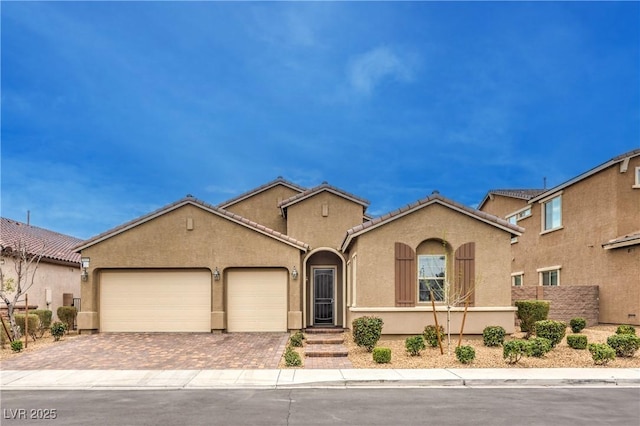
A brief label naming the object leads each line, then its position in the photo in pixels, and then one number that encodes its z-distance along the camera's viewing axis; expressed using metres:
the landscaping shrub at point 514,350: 12.38
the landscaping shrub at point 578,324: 17.19
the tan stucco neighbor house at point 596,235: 19.23
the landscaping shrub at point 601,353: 12.45
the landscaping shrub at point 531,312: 16.23
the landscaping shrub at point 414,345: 13.41
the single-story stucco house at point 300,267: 16.17
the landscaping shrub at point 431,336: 14.75
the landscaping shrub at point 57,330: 16.95
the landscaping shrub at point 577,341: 14.45
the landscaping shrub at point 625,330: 15.29
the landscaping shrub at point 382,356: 12.57
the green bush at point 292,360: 12.38
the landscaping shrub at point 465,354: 12.45
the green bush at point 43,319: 18.34
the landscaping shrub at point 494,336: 14.88
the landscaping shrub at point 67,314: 19.61
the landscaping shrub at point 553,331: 14.33
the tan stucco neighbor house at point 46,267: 20.42
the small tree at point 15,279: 16.38
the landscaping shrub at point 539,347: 13.03
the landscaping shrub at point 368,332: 14.08
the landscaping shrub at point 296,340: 15.44
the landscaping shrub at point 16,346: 14.78
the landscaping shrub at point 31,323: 17.34
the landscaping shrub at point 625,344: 13.30
